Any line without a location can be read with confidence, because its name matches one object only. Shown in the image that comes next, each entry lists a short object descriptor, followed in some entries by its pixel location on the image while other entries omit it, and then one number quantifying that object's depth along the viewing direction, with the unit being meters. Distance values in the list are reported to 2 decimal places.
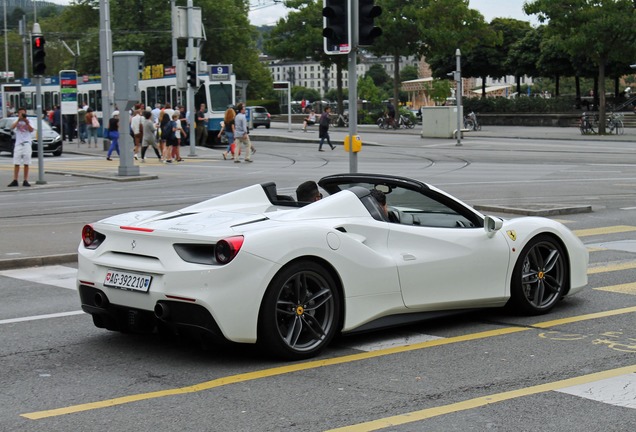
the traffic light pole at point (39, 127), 23.66
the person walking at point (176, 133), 33.91
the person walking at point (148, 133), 35.59
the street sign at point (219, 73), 45.78
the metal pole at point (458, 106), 41.85
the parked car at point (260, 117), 77.00
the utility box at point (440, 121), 50.47
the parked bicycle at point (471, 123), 60.84
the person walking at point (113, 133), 35.94
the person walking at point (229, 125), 36.88
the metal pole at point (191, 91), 38.66
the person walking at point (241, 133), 34.28
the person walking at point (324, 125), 41.88
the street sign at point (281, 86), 62.98
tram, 45.94
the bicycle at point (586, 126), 52.66
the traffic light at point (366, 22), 14.40
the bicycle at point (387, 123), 66.06
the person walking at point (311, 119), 73.46
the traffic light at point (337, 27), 14.41
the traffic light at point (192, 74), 37.56
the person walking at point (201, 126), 44.16
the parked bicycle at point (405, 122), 67.50
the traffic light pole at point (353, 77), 14.42
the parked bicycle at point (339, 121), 70.11
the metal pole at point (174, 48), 50.11
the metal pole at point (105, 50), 34.47
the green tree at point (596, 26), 48.75
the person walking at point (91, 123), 44.72
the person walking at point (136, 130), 36.09
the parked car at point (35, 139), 38.59
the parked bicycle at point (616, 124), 52.24
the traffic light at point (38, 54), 24.17
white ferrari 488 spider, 6.66
